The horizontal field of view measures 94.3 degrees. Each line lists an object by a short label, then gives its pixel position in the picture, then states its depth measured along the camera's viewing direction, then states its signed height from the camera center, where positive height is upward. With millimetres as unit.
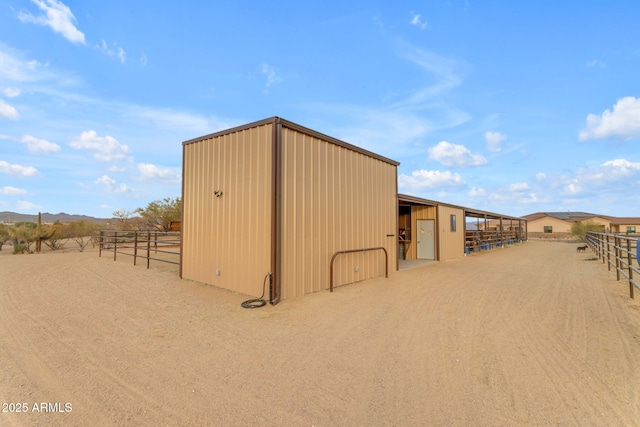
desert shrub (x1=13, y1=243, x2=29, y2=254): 13969 -1086
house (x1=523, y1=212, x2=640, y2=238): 38156 +507
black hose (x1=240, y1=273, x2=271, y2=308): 5150 -1353
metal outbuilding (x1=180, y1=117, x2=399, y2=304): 5645 +351
